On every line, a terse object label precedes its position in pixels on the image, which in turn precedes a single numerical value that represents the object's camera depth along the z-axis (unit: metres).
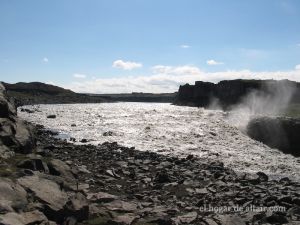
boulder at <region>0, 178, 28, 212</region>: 10.39
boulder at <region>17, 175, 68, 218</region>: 11.62
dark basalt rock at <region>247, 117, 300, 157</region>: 42.08
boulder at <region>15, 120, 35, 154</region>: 19.82
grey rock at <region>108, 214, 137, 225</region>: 12.83
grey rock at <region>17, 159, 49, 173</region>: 15.41
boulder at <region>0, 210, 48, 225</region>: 9.52
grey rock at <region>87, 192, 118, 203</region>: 15.59
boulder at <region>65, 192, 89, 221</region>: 12.13
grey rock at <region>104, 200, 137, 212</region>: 14.67
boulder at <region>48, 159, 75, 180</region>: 16.66
